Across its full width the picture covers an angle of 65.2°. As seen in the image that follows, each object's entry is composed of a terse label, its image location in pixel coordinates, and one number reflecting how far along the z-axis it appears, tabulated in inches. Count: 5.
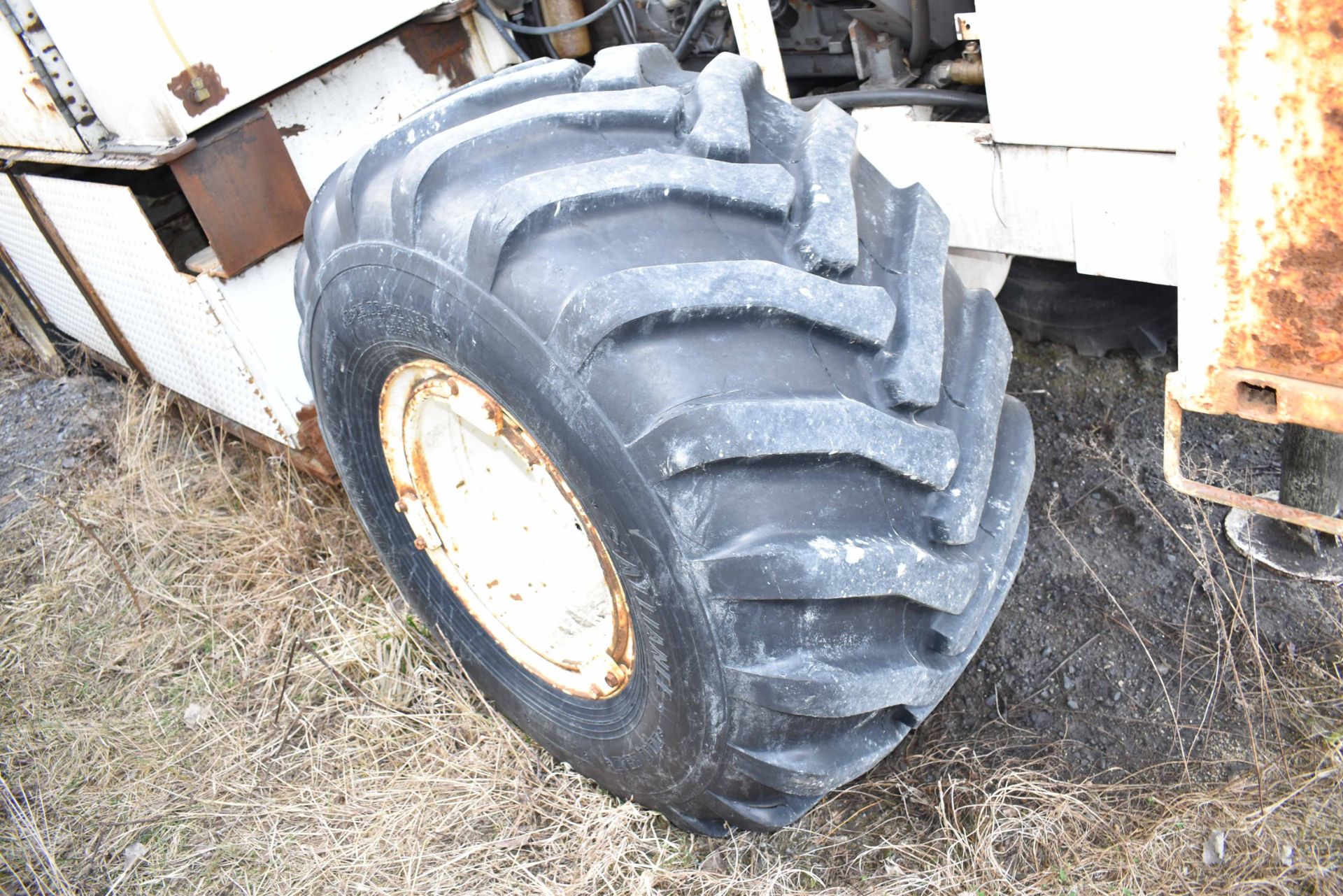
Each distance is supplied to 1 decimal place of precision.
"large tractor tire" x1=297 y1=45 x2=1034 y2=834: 47.0
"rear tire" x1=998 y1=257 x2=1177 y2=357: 89.7
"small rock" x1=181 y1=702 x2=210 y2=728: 84.6
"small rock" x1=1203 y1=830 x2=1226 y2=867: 61.8
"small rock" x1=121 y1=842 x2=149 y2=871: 74.0
